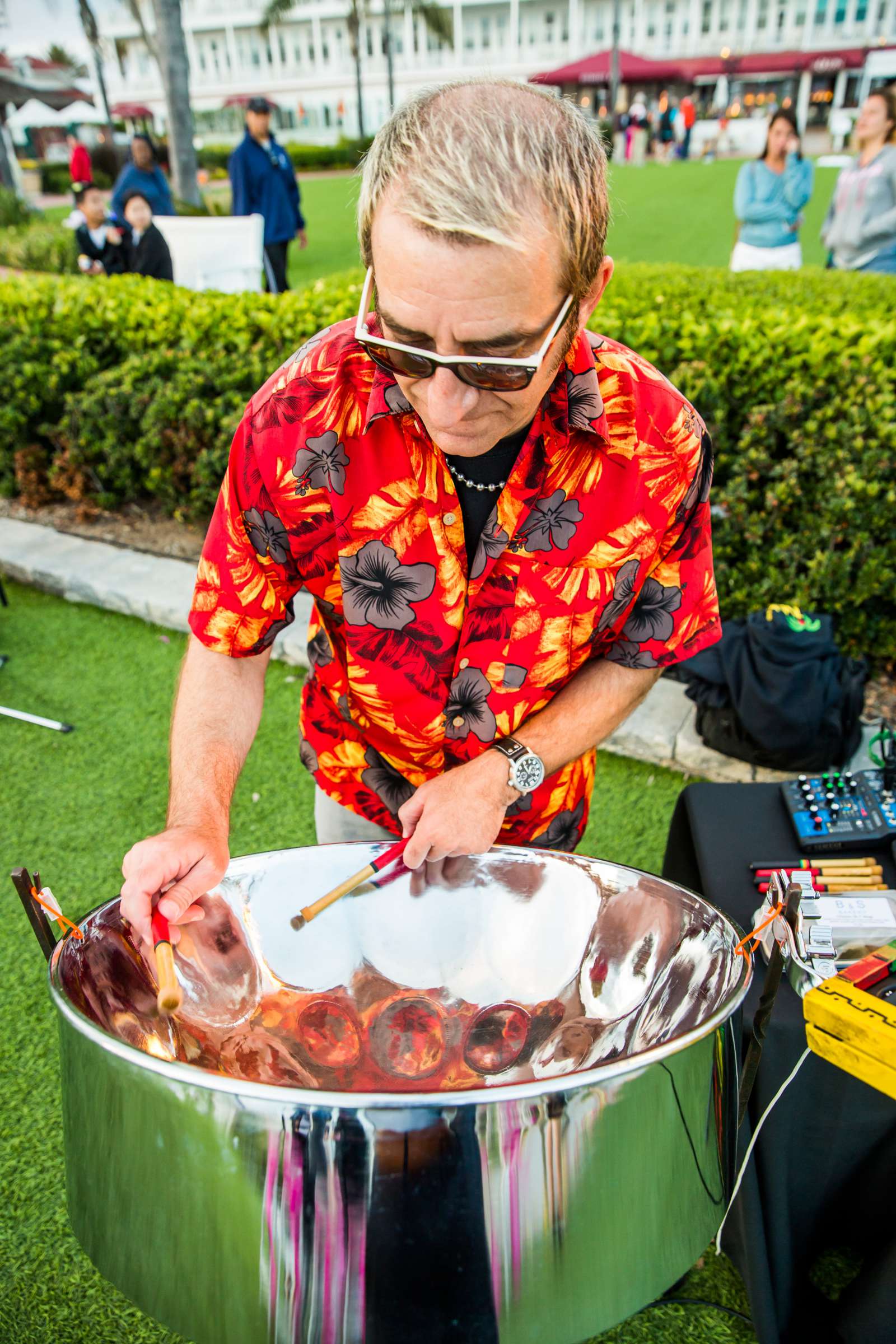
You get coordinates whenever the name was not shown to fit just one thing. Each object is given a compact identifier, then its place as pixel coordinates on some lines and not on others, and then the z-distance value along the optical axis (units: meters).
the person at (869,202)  3.95
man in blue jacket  5.55
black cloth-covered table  0.96
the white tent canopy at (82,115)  22.19
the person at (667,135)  19.21
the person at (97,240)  5.41
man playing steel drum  0.71
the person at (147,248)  4.88
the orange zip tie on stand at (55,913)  0.72
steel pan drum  0.55
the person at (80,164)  9.02
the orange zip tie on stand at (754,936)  0.74
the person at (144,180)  5.47
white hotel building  34.47
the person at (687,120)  20.78
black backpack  1.95
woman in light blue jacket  4.42
